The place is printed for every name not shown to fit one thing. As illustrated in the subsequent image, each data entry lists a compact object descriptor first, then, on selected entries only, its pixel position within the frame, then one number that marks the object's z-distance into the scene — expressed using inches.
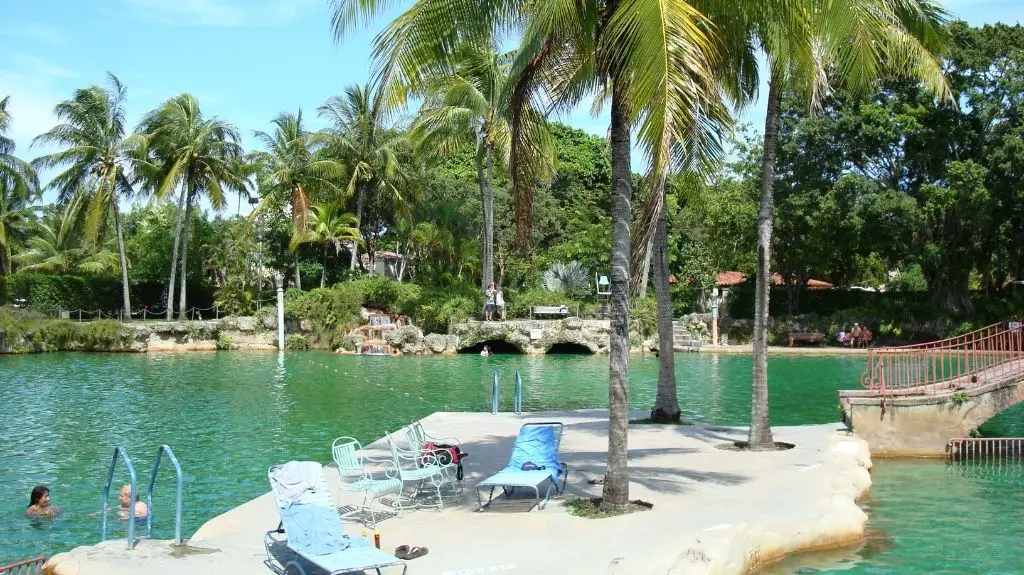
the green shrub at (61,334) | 1444.4
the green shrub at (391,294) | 1658.5
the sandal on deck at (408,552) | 294.4
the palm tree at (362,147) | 1812.3
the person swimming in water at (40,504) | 421.4
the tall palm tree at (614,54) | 300.7
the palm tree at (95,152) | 1660.9
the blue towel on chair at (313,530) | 272.2
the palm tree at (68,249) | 1696.6
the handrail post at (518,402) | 676.5
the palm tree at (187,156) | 1694.1
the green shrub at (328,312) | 1616.6
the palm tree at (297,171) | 1755.7
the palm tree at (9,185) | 1614.2
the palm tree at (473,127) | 1202.6
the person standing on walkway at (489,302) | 1587.1
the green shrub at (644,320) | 1556.3
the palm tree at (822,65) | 416.9
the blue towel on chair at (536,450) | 395.2
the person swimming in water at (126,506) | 420.5
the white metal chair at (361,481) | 359.6
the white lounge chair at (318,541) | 257.1
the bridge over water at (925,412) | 561.6
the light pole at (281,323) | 1582.2
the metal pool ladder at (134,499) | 307.3
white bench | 1675.7
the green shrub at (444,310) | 1603.1
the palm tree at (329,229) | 1761.8
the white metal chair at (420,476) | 375.6
